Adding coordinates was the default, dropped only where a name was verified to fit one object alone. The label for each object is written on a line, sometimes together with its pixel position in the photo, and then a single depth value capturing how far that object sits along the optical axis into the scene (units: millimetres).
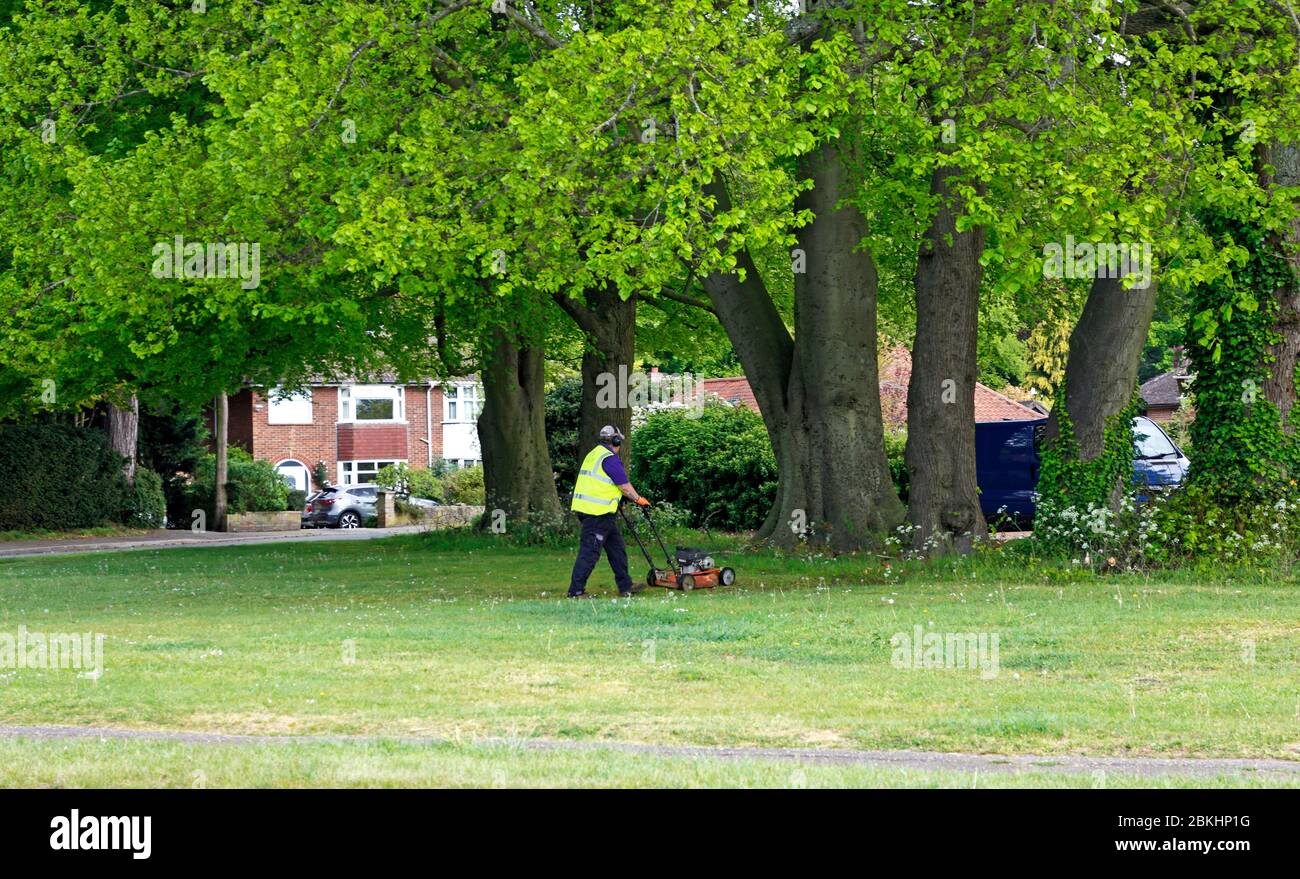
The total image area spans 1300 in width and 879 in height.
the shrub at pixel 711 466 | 36312
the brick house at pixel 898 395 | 50625
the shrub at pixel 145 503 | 47250
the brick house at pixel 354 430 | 65000
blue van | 33031
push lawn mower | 19812
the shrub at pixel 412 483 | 59094
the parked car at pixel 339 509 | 55281
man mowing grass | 18375
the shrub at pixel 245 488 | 52469
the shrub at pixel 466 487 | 55312
